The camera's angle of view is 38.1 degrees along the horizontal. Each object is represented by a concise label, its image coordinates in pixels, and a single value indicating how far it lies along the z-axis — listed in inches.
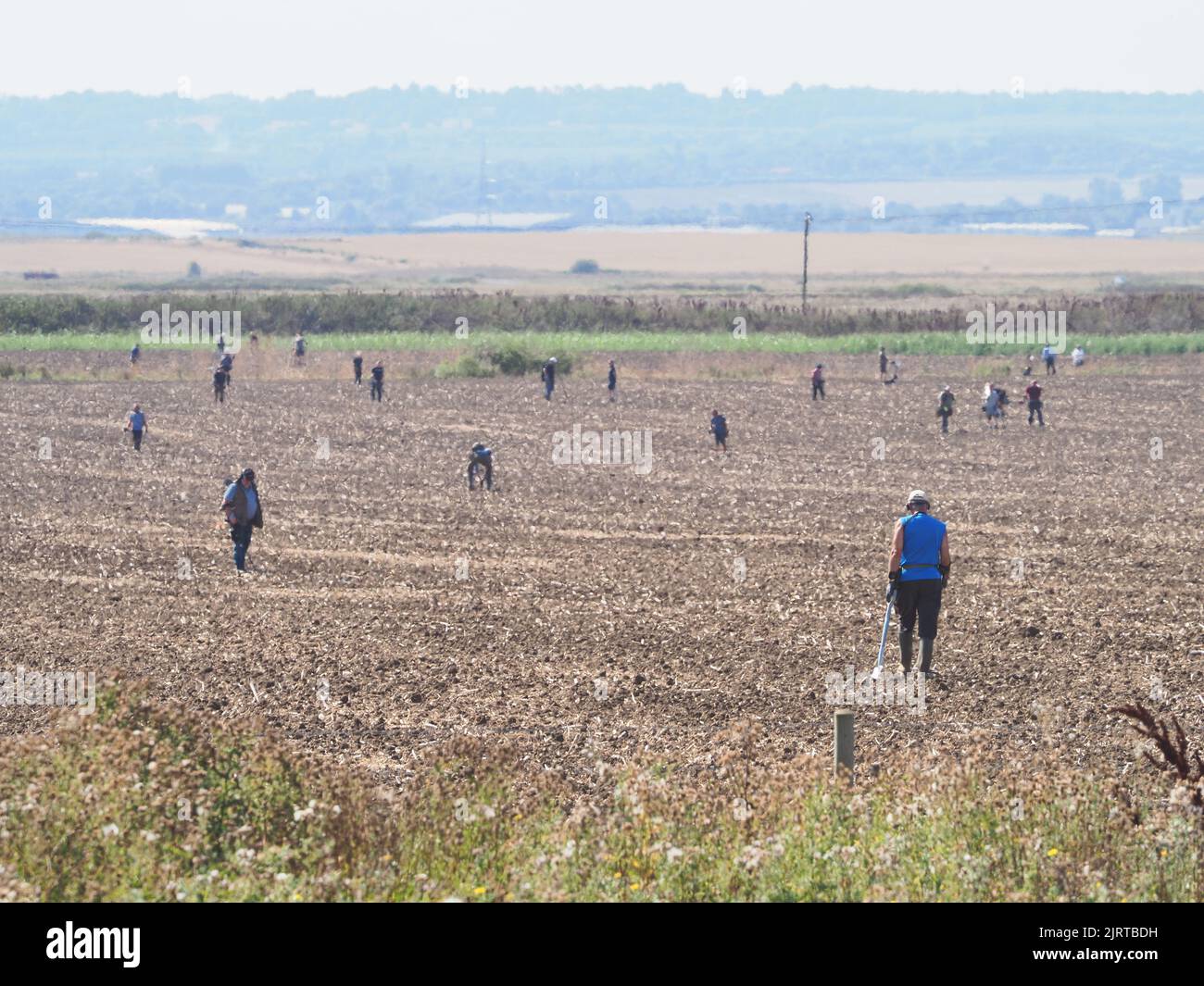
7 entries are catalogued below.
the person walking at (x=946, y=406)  1547.7
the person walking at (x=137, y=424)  1383.7
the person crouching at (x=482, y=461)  1154.0
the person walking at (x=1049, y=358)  2185.0
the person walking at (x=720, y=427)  1380.4
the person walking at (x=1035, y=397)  1574.8
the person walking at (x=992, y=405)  1603.1
